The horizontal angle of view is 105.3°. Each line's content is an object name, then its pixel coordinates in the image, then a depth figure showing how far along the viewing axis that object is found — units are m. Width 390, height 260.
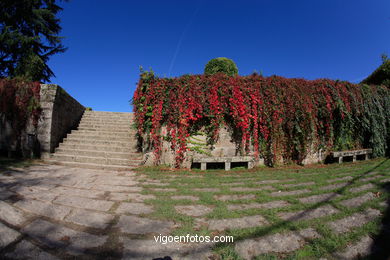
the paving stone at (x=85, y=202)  2.25
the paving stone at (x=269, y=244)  1.45
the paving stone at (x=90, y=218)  1.82
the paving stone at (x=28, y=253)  1.33
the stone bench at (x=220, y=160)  5.05
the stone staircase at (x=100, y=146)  5.10
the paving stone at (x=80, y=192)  2.65
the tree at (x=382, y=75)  8.67
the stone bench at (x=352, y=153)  6.15
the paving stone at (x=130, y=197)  2.58
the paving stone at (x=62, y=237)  1.48
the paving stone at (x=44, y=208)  2.00
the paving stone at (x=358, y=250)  1.43
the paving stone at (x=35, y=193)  2.47
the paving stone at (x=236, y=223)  1.83
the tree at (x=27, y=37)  9.93
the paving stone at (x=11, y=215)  1.83
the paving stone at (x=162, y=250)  1.37
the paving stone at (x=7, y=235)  1.48
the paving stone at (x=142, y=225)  1.73
